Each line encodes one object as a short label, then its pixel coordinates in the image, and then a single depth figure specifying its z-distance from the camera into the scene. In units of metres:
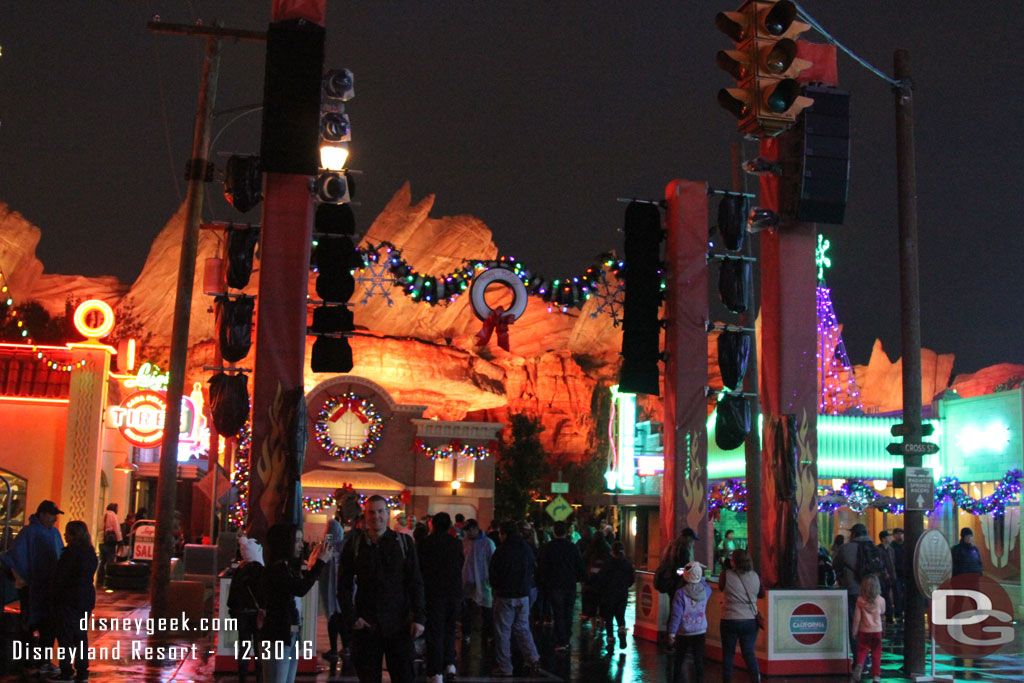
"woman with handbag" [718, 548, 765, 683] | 10.95
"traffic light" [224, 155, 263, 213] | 13.45
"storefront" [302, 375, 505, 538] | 42.50
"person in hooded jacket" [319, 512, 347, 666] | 12.98
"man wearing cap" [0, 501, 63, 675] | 11.35
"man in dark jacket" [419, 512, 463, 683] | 11.26
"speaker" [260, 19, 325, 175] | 13.23
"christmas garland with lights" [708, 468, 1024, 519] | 27.11
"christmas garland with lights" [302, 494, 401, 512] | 39.41
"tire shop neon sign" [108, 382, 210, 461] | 25.58
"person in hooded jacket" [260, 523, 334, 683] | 8.00
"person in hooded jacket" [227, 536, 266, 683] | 8.37
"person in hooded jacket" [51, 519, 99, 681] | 11.18
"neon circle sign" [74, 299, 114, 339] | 26.06
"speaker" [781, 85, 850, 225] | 14.82
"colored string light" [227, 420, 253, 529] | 21.14
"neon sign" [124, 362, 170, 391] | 28.20
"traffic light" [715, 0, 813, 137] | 7.69
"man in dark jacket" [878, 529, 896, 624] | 17.86
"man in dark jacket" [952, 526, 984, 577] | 17.73
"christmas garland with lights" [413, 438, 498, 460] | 43.72
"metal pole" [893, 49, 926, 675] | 13.72
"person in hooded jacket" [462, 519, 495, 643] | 15.33
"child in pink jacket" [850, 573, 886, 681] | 12.14
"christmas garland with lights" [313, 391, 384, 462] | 42.72
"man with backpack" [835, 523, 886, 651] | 16.20
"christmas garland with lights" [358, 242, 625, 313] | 18.78
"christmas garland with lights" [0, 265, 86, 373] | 24.78
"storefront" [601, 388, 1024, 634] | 27.19
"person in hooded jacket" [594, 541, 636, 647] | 16.12
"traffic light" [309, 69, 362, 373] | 13.41
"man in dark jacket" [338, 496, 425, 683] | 7.89
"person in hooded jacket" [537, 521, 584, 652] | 15.39
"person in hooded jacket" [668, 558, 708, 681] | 11.12
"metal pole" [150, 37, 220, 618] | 13.81
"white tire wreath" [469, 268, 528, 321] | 18.19
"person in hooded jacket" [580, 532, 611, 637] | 17.88
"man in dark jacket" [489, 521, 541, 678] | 12.48
